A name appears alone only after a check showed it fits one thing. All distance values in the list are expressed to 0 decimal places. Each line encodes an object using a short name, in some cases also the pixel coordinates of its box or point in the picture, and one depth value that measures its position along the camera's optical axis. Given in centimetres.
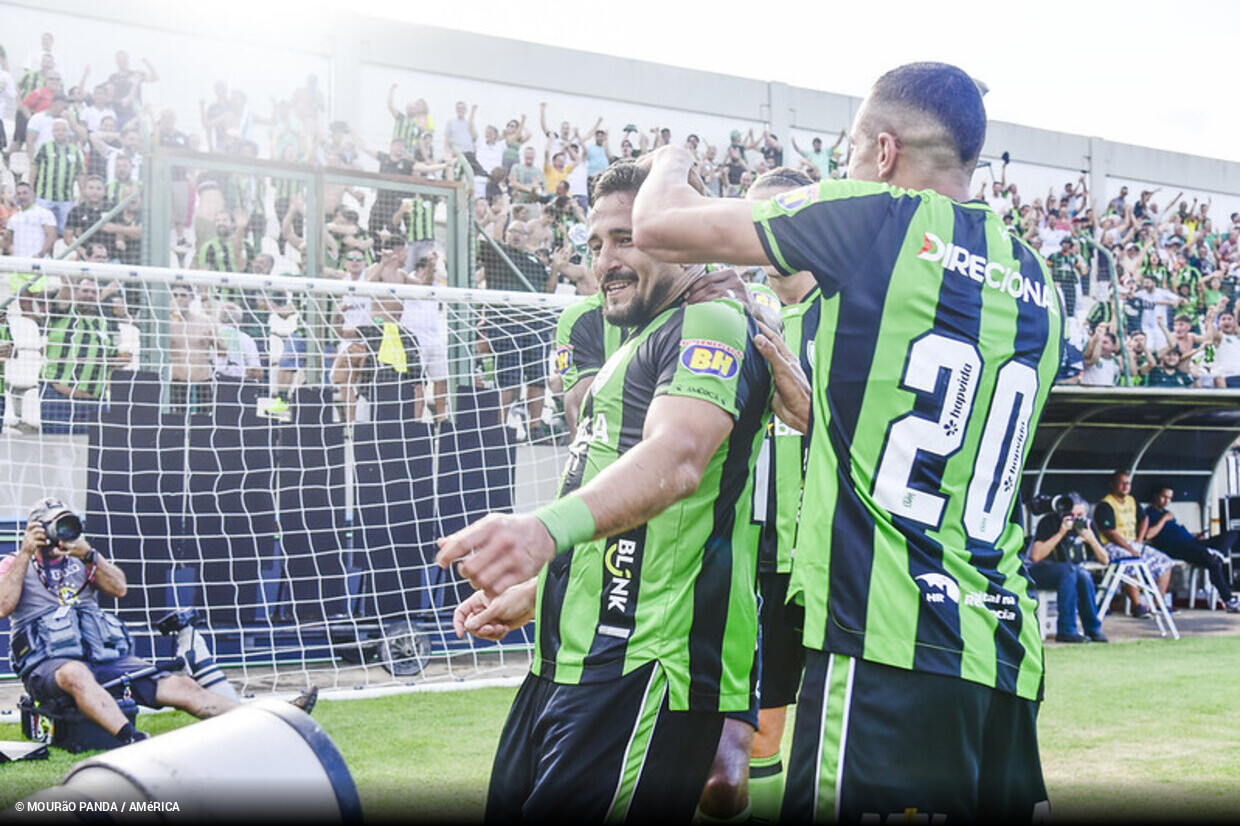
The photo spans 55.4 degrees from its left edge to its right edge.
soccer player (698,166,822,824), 389
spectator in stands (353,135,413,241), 1033
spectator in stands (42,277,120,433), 841
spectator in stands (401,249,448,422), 923
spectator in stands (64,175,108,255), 1019
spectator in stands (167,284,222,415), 823
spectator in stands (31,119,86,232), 1048
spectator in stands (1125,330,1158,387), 1570
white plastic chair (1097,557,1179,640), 1127
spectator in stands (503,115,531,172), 1421
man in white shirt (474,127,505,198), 1407
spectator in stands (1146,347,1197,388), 1608
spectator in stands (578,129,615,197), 1470
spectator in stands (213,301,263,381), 909
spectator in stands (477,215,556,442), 916
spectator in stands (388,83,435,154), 1351
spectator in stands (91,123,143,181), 1090
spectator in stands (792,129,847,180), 1742
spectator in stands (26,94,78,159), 1071
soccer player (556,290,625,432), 367
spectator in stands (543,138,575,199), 1403
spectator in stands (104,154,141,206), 1060
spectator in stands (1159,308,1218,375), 1619
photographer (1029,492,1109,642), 1083
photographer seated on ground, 629
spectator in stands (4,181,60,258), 1014
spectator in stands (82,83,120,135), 1123
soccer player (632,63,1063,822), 212
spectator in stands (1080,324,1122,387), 1495
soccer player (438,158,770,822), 244
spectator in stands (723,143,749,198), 1545
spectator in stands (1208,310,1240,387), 1730
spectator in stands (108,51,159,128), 1162
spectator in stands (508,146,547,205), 1329
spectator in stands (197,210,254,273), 1023
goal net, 803
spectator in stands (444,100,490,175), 1404
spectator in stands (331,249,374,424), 897
